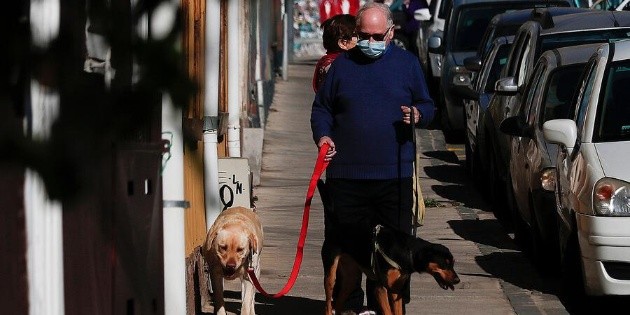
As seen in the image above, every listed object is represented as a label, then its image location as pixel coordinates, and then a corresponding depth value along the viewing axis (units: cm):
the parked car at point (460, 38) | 3841
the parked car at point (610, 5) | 4453
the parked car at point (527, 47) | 2550
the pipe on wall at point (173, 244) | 1231
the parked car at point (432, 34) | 4564
